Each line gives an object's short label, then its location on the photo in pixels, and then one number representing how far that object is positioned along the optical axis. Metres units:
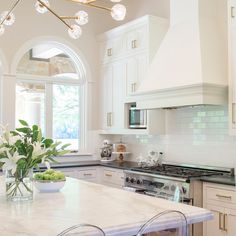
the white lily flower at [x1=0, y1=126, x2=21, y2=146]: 2.41
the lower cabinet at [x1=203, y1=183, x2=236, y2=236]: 3.45
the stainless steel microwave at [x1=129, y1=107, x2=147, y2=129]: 5.03
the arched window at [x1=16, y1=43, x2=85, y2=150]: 5.62
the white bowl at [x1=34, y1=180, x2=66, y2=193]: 2.68
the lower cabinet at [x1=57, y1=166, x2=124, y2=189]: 5.04
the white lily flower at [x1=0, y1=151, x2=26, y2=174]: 2.32
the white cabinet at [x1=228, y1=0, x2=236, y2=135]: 3.80
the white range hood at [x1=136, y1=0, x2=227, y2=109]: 3.92
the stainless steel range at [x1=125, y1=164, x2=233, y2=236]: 3.73
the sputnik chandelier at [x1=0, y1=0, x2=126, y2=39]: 2.80
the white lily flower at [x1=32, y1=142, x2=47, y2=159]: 2.41
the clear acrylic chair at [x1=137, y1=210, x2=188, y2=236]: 1.81
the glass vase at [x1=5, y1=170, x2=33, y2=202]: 2.38
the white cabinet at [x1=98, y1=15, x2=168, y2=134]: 5.01
